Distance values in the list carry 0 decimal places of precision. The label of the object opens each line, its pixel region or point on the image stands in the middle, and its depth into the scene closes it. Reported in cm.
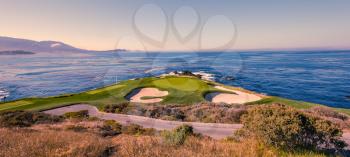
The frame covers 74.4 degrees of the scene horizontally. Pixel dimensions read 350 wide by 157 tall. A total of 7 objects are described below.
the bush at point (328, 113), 1838
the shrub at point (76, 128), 1305
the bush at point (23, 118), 1619
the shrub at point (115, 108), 2280
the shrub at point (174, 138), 654
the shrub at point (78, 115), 2035
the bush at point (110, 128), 1278
